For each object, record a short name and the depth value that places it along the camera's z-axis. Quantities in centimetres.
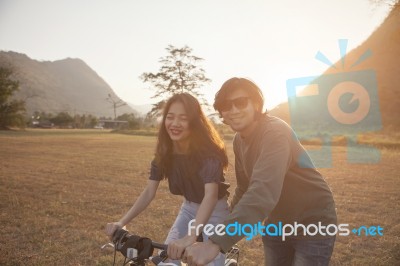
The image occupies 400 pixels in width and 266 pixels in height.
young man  205
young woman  284
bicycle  193
